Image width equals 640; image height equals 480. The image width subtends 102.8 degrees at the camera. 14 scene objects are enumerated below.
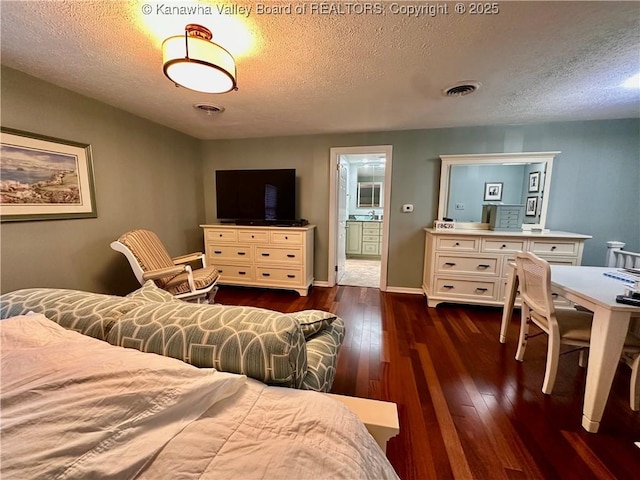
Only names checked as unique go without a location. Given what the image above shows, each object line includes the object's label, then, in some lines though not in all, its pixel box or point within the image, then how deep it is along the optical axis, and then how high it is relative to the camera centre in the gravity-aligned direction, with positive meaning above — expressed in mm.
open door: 3381 +100
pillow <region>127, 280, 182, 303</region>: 1077 -384
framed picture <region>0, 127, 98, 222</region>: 1852 +207
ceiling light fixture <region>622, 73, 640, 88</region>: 1872 +996
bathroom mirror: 5801 +555
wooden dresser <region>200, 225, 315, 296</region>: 3336 -634
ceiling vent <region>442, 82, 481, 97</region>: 1994 +985
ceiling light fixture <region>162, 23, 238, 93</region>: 1343 +789
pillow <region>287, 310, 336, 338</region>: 1091 -494
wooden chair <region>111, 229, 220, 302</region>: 2264 -580
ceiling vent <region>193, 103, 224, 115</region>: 2459 +970
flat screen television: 3496 +171
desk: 1276 -632
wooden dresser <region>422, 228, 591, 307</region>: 2668 -500
